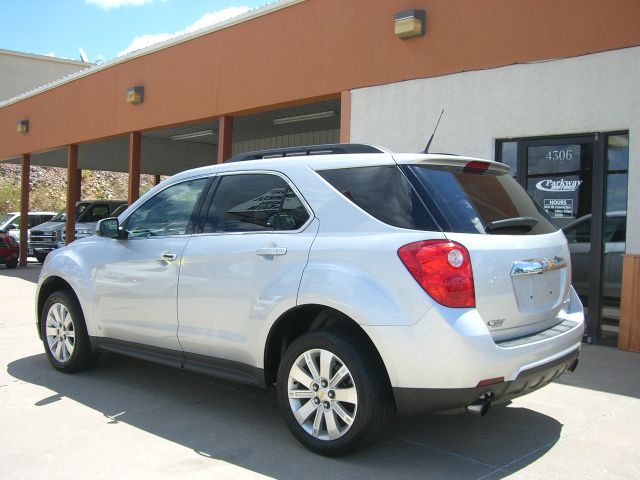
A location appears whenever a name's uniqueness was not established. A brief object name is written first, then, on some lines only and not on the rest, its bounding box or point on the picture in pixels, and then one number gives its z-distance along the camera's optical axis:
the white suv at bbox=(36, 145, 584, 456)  3.47
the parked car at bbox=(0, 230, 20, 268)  17.77
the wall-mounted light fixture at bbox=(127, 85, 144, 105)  13.41
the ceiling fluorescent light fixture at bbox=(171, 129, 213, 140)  17.43
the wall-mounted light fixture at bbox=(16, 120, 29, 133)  18.75
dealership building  6.94
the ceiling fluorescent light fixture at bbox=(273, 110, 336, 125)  14.37
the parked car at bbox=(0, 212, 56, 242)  21.98
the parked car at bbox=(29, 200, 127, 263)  18.19
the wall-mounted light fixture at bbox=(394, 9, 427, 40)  8.23
